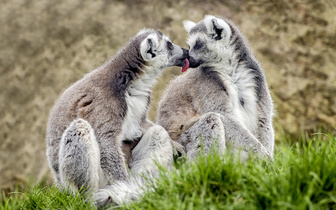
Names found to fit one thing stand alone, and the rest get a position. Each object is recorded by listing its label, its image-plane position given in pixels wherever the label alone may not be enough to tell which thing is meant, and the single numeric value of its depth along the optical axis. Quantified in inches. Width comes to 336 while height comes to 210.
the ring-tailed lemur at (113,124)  348.5
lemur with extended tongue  392.8
